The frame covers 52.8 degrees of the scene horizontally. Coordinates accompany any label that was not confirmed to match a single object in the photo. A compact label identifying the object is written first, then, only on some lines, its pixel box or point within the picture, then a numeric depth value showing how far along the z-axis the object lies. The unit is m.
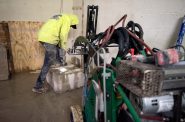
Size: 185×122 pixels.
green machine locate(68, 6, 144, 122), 1.25
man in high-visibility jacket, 3.23
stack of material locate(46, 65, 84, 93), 3.30
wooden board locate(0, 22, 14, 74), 4.35
